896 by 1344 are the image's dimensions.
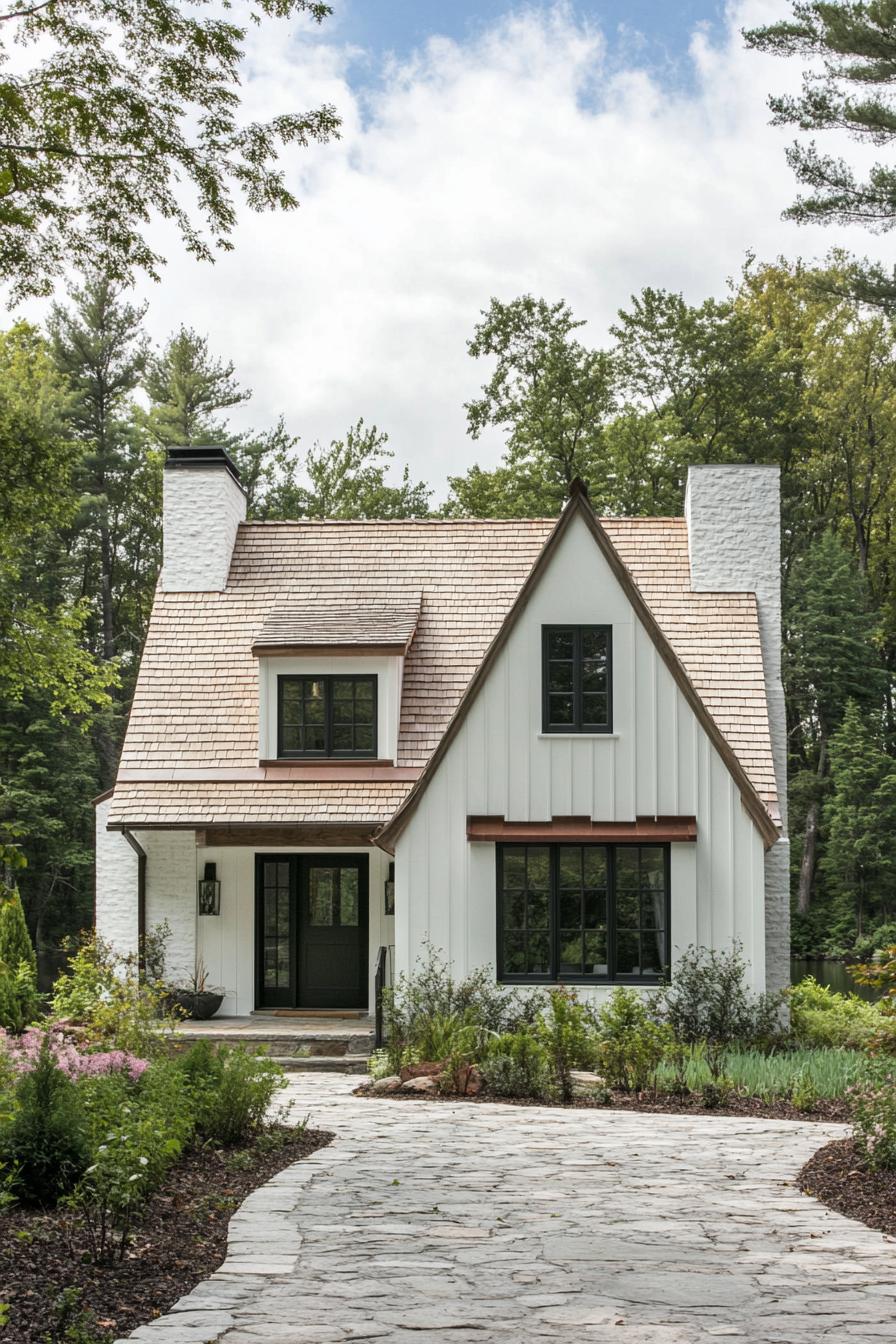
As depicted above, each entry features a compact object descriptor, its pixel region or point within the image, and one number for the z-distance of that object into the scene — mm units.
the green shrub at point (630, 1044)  12898
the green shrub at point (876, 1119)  8789
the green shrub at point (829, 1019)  16109
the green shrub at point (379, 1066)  13977
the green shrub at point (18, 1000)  16797
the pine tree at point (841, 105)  19234
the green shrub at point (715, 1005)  15617
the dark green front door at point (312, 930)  18297
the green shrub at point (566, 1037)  13344
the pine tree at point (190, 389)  39094
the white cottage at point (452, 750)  16141
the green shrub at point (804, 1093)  12148
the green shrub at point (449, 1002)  15484
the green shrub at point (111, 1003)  12258
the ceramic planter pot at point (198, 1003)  17375
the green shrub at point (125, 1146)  6727
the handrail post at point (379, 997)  15617
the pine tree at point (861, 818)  35469
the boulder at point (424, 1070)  13383
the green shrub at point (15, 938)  19094
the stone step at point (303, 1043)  15836
